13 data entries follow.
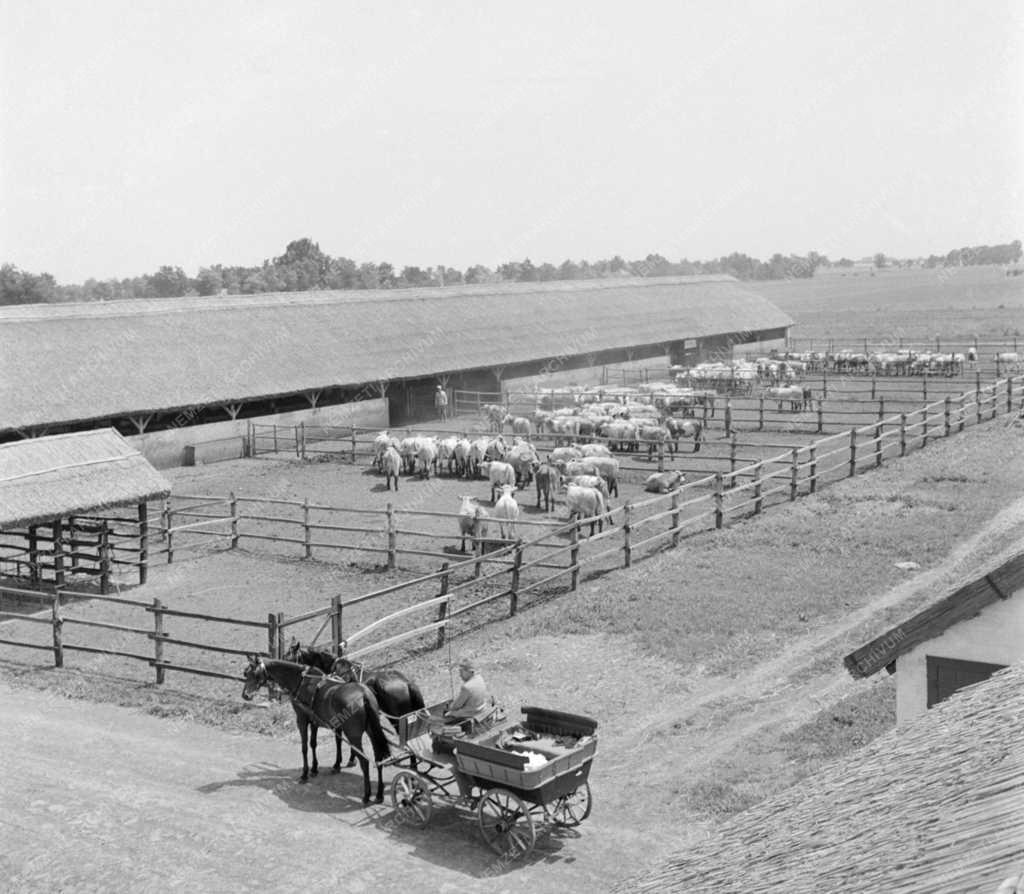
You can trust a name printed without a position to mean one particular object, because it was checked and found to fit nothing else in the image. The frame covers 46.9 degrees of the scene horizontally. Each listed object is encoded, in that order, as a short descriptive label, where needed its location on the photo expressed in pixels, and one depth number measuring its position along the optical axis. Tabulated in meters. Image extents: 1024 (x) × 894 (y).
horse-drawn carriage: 8.97
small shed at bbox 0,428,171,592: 17.05
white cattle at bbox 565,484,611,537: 20.22
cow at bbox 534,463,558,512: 22.52
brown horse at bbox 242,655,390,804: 10.20
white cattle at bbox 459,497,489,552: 18.98
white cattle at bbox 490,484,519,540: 19.69
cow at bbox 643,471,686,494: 23.11
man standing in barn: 36.81
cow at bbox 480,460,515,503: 23.48
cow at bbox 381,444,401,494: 25.38
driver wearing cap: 9.98
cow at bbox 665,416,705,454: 29.11
